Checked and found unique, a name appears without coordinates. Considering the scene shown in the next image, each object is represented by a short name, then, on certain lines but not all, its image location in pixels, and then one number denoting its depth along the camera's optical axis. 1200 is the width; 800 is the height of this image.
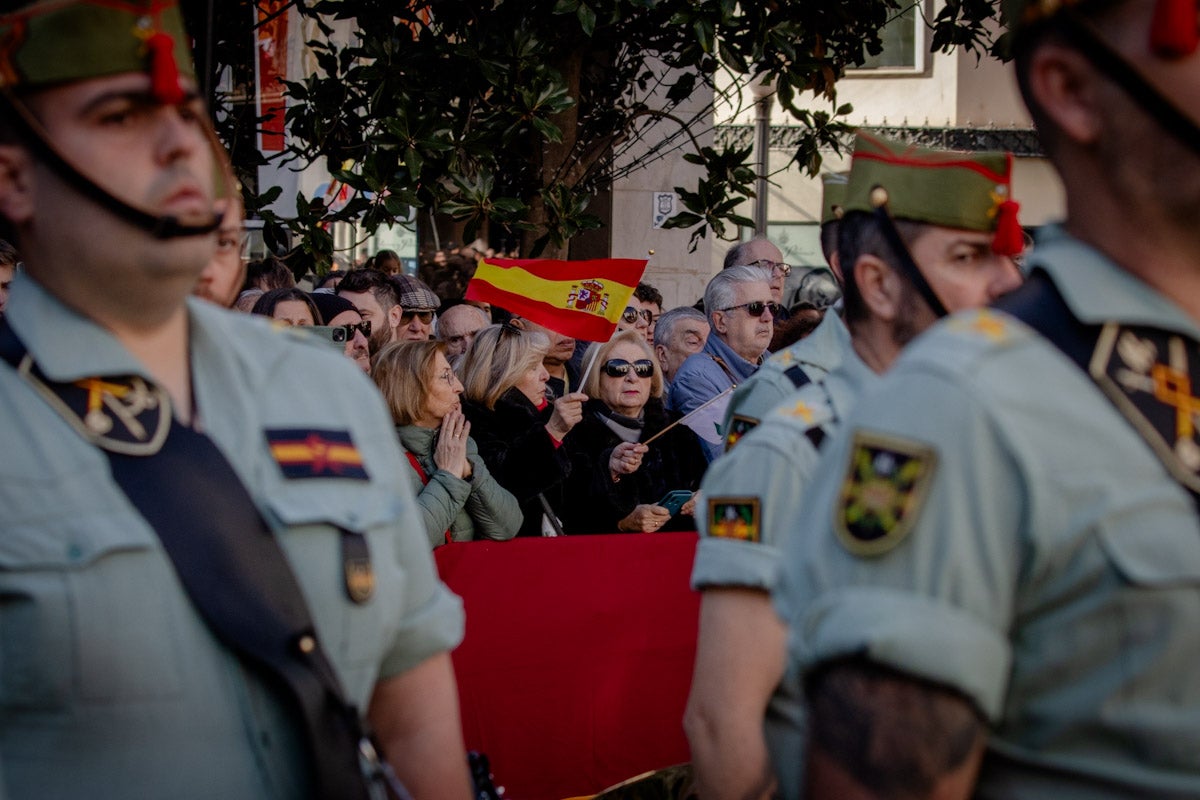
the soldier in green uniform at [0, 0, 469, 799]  1.82
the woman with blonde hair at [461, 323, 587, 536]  6.36
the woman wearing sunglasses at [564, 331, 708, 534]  6.56
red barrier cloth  4.95
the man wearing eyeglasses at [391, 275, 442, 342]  8.72
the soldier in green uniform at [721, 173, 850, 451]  3.44
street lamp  11.22
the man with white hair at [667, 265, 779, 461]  7.29
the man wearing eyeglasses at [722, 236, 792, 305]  8.28
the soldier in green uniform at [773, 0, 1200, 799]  1.42
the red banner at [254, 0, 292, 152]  8.03
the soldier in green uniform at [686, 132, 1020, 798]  2.71
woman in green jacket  5.75
